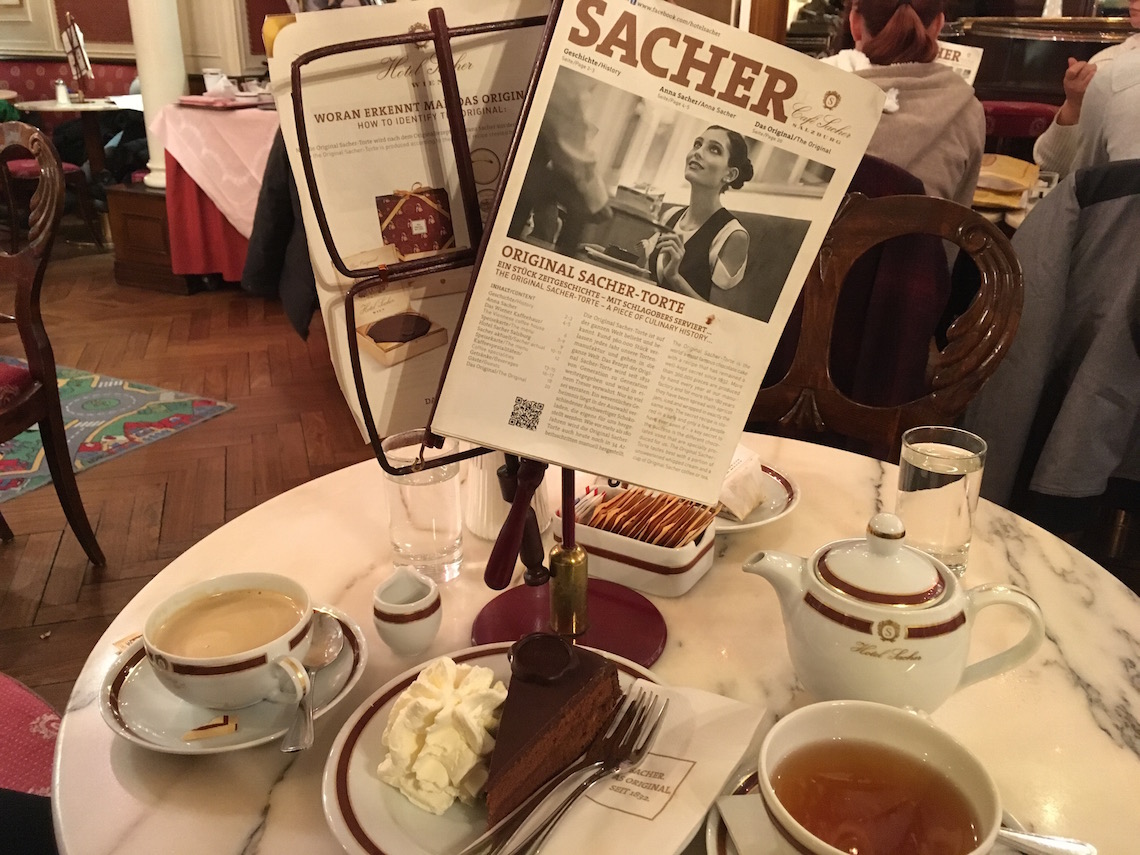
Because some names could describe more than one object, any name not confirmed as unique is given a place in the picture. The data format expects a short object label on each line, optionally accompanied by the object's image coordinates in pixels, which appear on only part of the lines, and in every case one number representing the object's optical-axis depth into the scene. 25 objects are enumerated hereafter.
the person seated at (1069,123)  2.30
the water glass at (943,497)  0.79
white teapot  0.54
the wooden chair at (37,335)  1.69
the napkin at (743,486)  0.82
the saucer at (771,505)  0.80
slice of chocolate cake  0.49
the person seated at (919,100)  1.84
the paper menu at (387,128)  0.54
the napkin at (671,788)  0.47
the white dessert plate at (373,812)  0.47
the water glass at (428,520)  0.77
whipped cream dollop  0.50
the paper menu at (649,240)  0.51
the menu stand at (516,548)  0.55
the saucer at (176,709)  0.56
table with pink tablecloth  3.49
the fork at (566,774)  0.47
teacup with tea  0.44
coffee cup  0.56
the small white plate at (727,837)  0.47
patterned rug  2.37
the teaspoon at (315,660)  0.55
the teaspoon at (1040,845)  0.46
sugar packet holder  0.72
